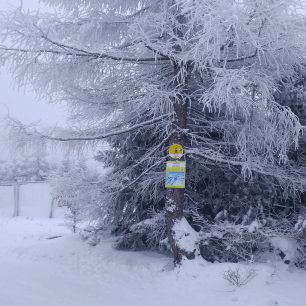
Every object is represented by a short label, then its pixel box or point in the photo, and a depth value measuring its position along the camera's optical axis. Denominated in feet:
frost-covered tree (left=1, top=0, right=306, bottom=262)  18.16
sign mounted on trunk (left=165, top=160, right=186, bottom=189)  22.18
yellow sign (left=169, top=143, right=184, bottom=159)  22.54
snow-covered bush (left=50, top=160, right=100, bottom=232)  25.80
